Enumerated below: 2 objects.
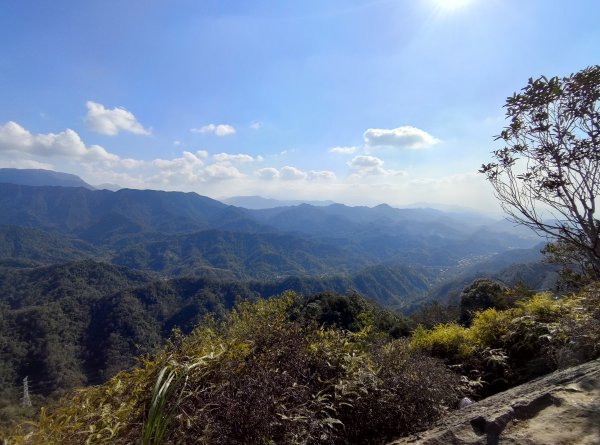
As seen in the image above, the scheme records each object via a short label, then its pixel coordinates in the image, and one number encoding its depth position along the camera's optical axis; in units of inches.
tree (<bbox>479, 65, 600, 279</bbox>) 143.9
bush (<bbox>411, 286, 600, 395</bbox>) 126.1
